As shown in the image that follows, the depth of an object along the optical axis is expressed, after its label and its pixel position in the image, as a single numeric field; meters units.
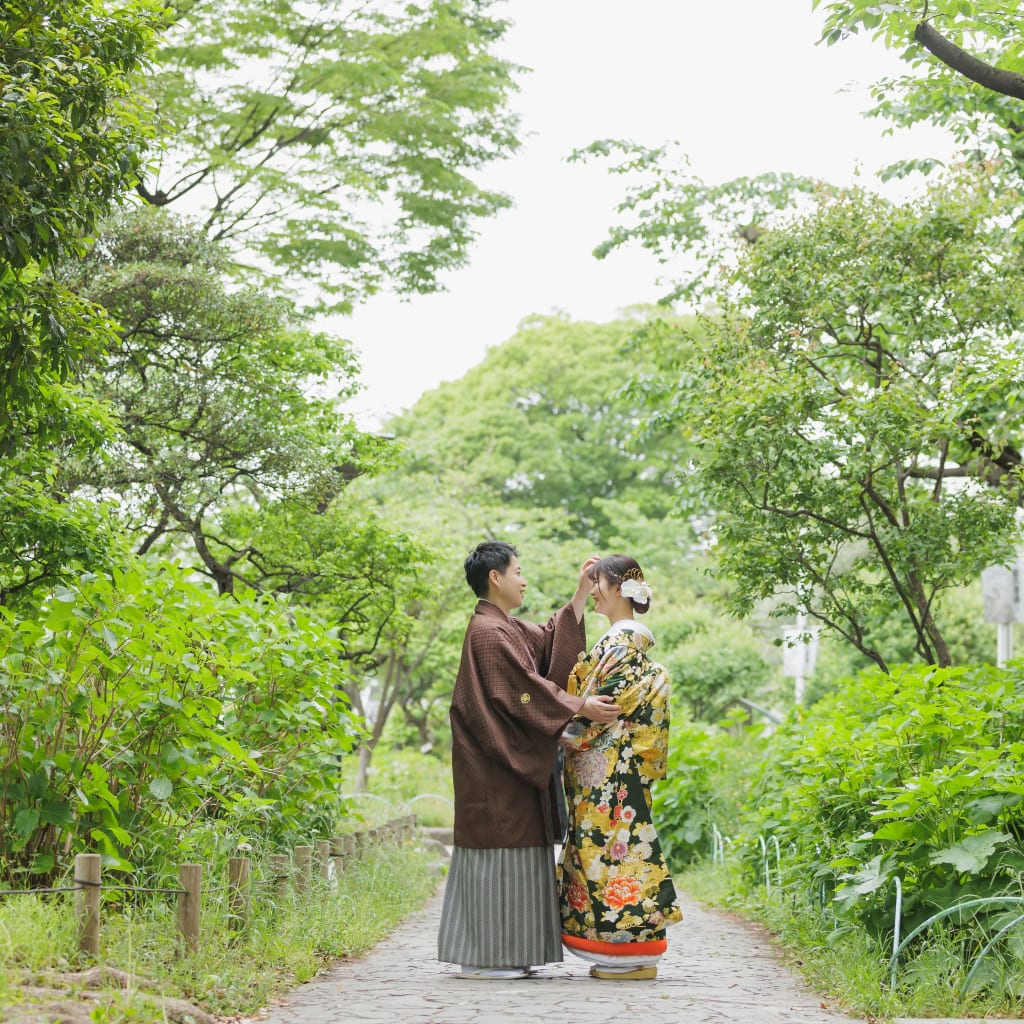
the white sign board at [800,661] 22.58
